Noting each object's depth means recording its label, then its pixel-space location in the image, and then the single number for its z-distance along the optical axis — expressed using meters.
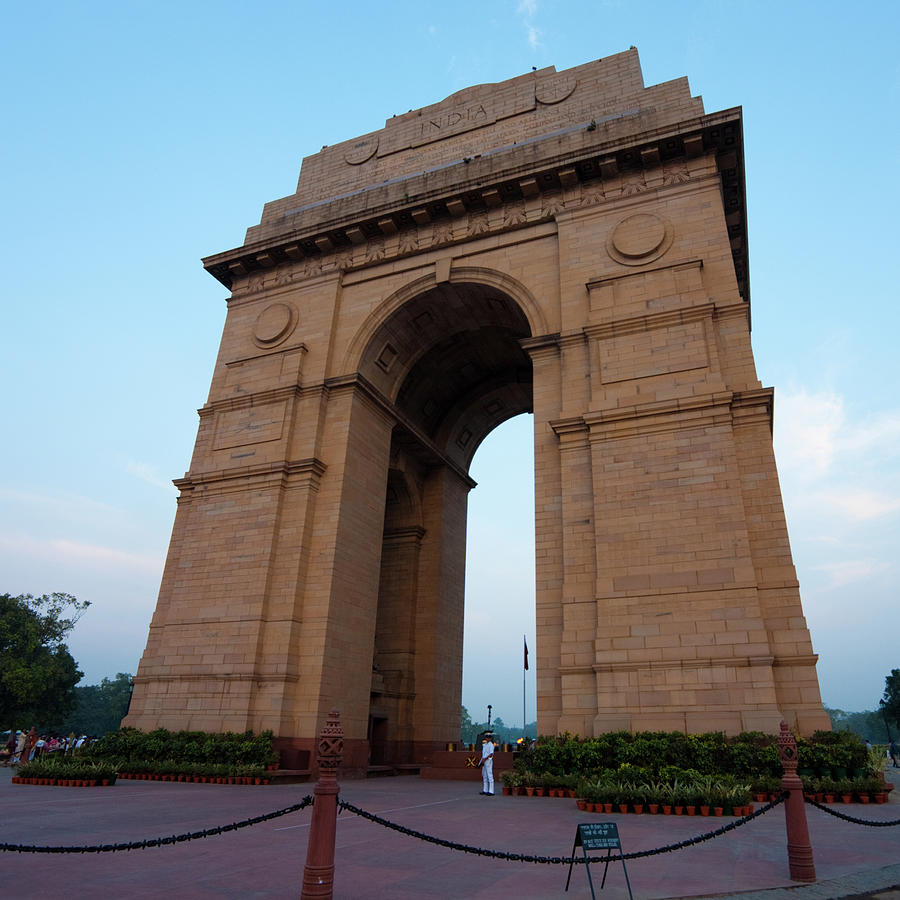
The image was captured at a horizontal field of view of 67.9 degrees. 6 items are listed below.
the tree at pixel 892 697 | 63.98
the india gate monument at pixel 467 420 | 14.99
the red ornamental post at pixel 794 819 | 6.11
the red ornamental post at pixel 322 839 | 5.12
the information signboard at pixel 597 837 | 5.48
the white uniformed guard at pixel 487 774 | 14.23
